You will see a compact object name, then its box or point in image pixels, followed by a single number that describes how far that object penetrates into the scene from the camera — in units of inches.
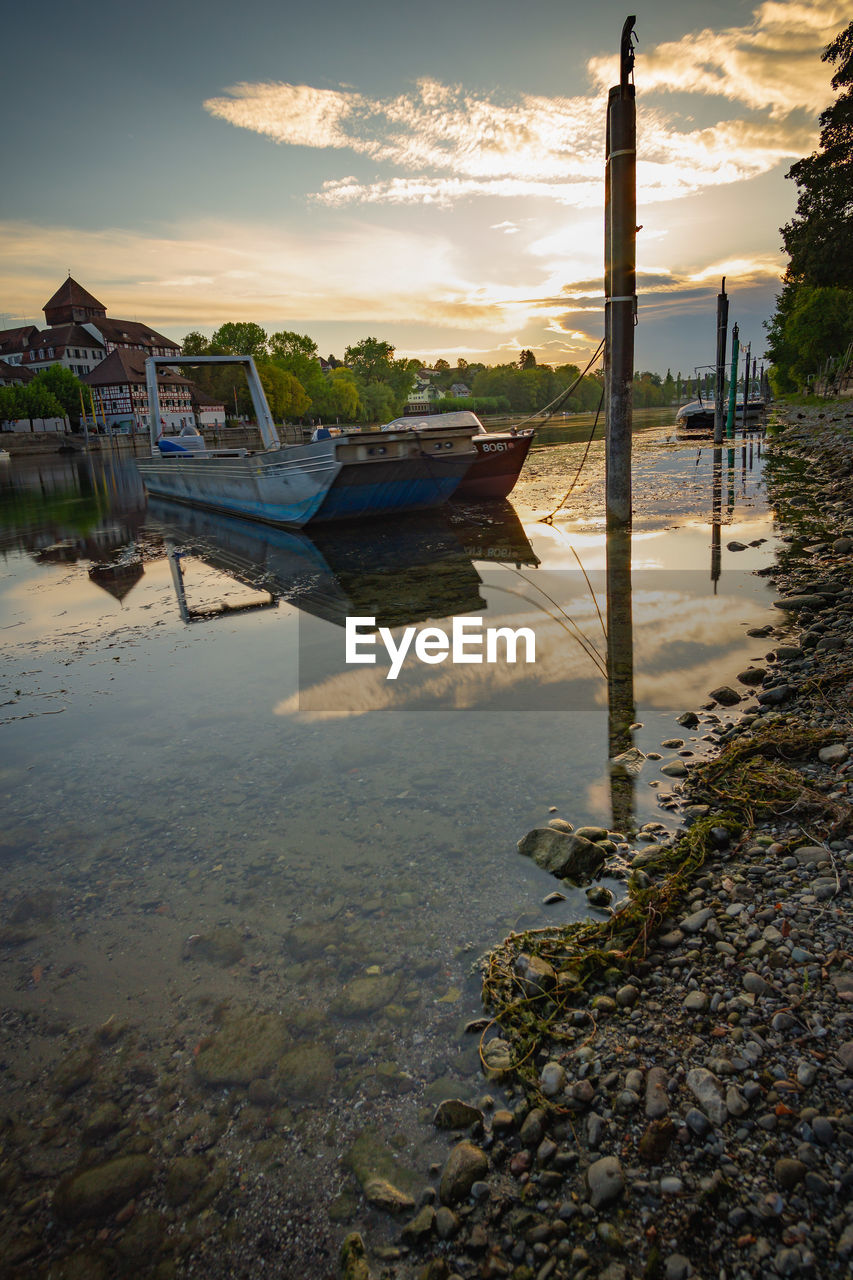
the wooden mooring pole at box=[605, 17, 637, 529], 399.9
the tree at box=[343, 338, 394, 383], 5826.8
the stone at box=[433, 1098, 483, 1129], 85.7
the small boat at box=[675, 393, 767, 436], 1598.1
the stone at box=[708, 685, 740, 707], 192.2
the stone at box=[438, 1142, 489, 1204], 76.7
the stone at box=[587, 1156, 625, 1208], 71.4
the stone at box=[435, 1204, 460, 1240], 73.4
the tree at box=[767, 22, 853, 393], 1176.8
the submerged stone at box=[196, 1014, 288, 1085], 97.2
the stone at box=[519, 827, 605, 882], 128.9
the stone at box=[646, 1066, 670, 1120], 78.4
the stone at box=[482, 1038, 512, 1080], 91.0
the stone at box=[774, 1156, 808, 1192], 67.5
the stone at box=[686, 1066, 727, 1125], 75.9
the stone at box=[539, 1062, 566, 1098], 85.7
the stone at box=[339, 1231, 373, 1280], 71.1
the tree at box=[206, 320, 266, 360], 4170.8
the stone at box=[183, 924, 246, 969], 118.6
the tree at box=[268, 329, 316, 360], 4286.4
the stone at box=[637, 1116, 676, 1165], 74.1
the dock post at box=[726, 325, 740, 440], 1215.5
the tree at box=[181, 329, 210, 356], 4451.0
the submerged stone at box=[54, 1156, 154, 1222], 82.0
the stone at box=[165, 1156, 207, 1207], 82.5
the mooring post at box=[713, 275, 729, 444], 1045.8
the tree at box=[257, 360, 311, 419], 3521.2
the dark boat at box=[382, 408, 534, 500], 663.1
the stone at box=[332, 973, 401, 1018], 105.3
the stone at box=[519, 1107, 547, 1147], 80.9
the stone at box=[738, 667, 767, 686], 202.8
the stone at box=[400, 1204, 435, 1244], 73.5
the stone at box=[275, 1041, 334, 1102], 93.6
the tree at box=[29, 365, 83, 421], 3762.3
